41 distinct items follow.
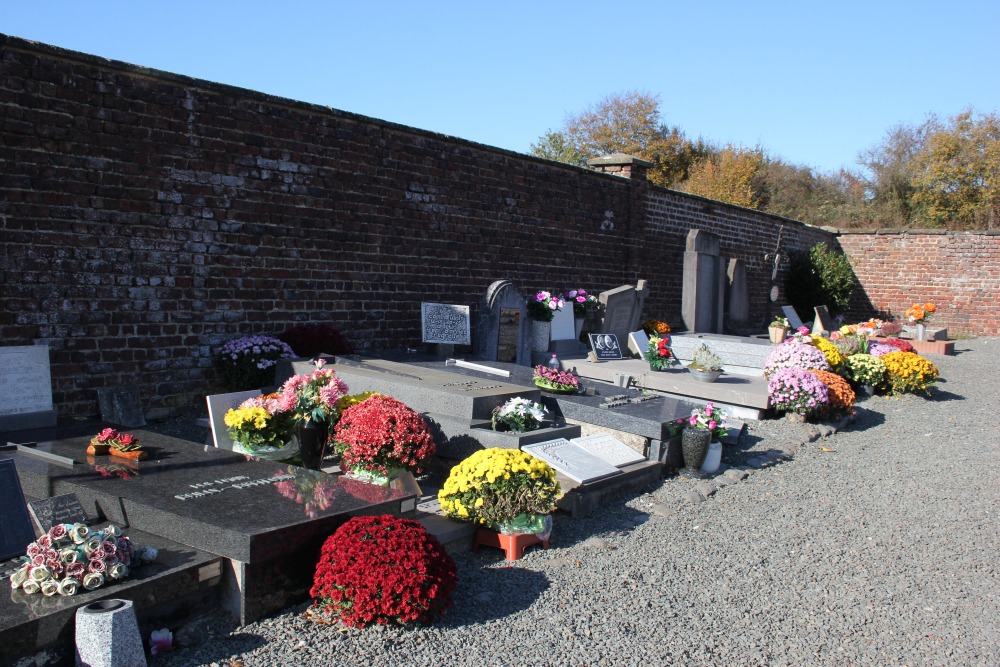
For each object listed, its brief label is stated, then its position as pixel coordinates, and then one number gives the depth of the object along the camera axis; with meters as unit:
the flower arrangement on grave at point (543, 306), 10.85
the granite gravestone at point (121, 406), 7.03
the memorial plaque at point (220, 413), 5.66
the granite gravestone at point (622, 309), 12.27
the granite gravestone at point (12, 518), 3.52
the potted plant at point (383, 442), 4.99
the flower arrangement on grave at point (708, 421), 6.69
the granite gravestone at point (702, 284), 15.57
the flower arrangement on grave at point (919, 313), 17.31
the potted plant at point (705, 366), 9.17
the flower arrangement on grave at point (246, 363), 7.83
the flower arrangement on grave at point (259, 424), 5.29
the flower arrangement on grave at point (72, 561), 3.12
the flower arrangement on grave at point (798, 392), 8.38
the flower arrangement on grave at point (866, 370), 10.63
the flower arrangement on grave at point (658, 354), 9.59
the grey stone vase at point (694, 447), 6.44
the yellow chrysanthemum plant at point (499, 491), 4.58
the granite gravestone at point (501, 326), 10.06
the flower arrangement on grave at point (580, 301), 11.86
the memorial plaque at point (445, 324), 9.77
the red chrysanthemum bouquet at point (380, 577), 3.44
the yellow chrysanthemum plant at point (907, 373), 10.69
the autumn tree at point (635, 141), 32.38
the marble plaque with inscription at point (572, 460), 5.57
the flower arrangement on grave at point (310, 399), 5.54
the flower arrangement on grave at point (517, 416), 6.05
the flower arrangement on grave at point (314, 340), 8.27
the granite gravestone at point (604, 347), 10.64
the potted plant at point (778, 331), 14.62
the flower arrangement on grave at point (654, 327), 13.46
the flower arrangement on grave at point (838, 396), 8.65
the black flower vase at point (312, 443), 5.61
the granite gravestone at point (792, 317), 18.03
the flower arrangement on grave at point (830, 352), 10.30
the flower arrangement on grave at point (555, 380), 7.27
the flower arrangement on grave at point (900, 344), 12.89
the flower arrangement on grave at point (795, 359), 9.43
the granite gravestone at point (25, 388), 5.79
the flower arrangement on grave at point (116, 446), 4.79
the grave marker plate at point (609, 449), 6.16
